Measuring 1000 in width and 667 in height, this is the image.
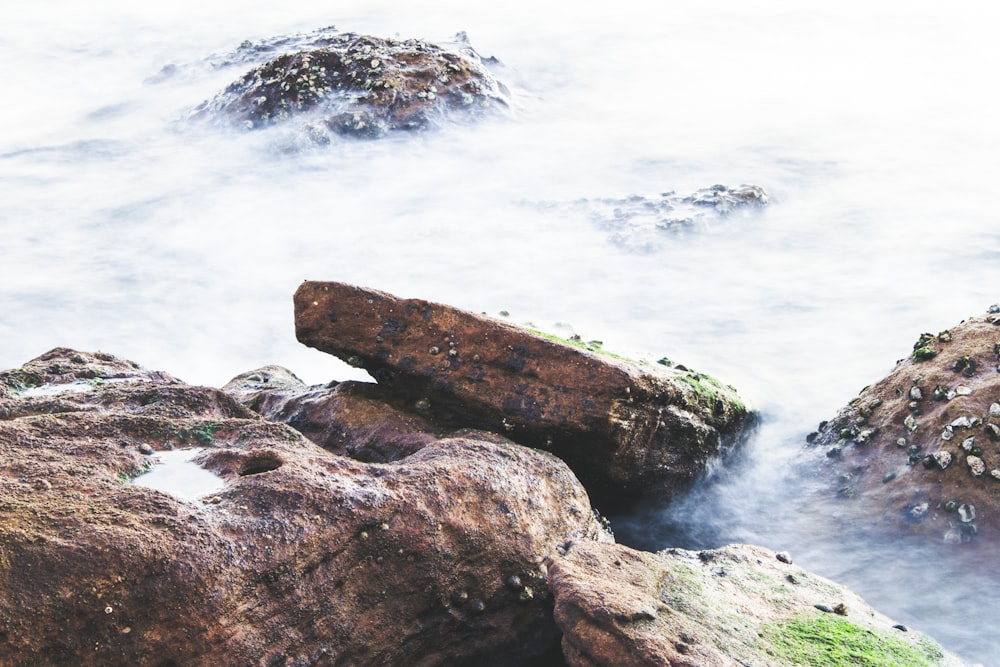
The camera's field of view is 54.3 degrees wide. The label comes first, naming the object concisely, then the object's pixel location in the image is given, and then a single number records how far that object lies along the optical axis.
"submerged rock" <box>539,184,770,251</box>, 10.89
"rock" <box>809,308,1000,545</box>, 5.50
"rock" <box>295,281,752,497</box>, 5.02
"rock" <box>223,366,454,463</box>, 5.00
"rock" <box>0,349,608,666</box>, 3.15
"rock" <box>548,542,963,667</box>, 3.55
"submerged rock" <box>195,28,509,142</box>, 12.94
